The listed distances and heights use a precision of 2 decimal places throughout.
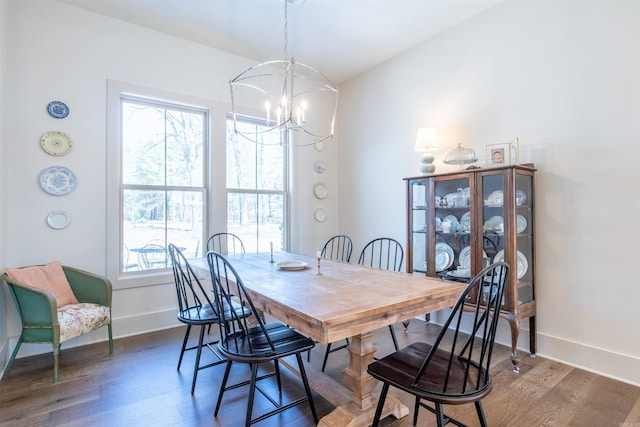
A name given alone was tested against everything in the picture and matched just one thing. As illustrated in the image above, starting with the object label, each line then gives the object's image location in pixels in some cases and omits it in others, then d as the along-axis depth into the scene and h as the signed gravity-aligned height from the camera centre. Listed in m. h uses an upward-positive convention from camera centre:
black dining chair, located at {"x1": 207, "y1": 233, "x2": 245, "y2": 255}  3.62 -0.27
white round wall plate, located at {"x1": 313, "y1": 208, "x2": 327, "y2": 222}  4.62 +0.06
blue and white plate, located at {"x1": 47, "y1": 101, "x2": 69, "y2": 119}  2.90 +0.97
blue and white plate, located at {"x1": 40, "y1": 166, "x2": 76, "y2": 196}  2.86 +0.35
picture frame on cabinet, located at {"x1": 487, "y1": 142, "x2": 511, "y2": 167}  2.88 +0.55
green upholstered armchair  2.37 -0.72
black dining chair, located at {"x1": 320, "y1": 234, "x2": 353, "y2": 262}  4.66 -0.43
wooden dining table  1.44 -0.40
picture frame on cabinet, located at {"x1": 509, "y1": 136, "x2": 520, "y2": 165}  2.84 +0.58
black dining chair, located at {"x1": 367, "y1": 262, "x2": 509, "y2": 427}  1.34 -0.70
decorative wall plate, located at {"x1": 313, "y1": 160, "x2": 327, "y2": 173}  4.63 +0.73
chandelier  3.99 +1.55
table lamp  3.29 +0.73
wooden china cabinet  2.59 -0.09
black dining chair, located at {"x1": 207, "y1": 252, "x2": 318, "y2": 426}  1.70 -0.69
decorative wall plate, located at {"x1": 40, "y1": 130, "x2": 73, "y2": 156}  2.86 +0.68
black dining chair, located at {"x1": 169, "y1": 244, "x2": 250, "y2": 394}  2.25 -0.68
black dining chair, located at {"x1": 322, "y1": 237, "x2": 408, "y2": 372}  4.06 -0.47
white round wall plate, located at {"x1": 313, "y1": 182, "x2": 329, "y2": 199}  4.61 +0.40
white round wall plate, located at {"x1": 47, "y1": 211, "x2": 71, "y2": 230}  2.89 +0.02
